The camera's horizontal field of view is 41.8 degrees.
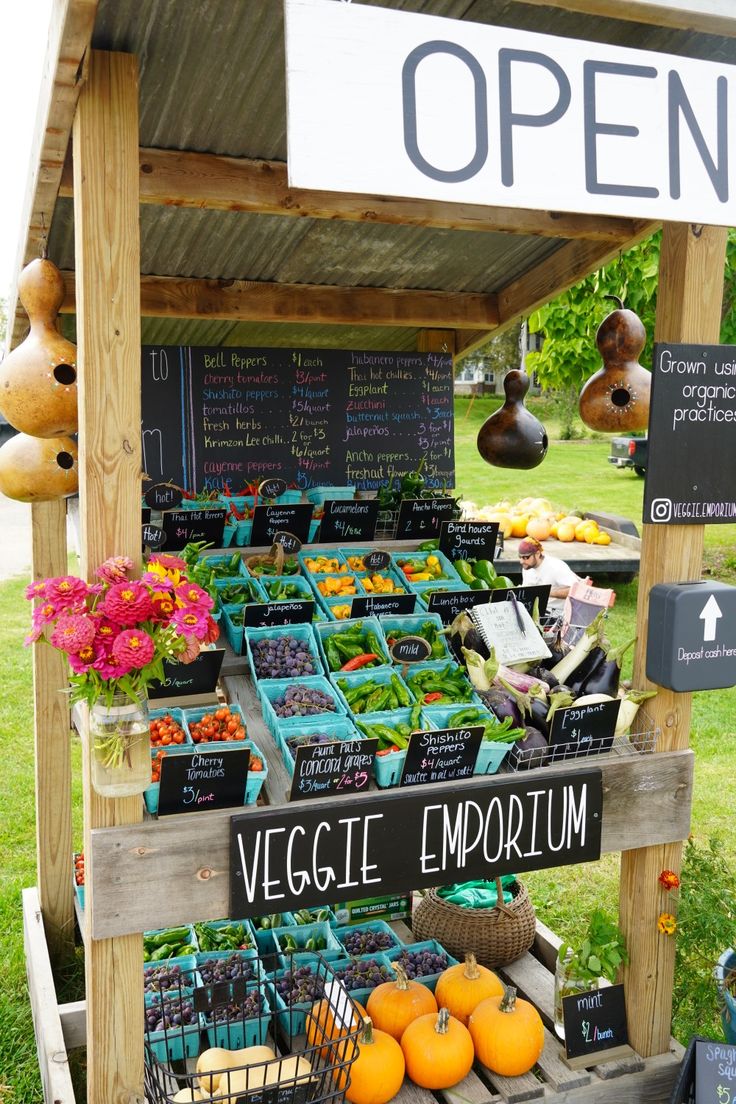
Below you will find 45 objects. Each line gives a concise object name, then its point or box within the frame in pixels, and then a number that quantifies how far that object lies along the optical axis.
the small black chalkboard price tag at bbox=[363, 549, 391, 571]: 3.88
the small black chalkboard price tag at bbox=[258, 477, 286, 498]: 4.28
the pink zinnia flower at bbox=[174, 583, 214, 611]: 2.25
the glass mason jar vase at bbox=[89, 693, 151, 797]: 2.25
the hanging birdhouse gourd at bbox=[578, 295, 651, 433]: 3.86
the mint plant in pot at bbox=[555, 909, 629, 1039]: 2.97
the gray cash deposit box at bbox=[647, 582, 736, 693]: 2.75
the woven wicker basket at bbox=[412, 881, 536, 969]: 3.49
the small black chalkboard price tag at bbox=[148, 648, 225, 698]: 3.08
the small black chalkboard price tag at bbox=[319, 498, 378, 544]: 4.10
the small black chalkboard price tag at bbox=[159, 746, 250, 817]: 2.45
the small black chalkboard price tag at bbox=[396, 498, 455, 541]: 4.23
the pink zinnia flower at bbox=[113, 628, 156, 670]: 2.14
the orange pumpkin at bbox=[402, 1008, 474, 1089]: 2.84
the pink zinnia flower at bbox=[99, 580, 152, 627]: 2.15
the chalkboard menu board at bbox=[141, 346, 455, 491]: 4.43
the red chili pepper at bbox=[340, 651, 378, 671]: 3.28
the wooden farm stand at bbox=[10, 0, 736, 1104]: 2.18
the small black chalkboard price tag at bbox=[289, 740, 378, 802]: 2.54
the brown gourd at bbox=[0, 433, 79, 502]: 2.90
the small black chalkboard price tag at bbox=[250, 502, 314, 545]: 4.01
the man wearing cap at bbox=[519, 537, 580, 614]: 7.16
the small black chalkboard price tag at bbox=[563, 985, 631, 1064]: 2.94
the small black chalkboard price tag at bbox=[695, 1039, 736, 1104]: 2.70
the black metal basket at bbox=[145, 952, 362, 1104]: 2.60
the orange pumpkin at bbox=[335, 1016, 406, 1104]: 2.77
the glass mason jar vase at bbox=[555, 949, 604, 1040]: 3.05
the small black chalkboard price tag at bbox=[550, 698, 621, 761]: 2.85
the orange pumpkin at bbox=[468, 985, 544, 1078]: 2.88
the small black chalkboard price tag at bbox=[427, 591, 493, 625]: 3.59
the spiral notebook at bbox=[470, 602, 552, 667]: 3.28
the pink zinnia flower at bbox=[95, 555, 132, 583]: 2.21
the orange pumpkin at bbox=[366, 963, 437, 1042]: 2.99
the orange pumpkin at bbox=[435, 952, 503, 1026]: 3.08
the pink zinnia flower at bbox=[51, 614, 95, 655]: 2.12
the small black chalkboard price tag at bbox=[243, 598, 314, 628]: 3.34
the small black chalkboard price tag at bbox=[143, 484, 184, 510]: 4.13
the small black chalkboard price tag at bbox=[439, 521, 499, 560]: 4.11
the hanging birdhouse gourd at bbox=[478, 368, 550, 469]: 4.38
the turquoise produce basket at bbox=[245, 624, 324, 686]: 3.26
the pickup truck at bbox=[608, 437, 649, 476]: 19.02
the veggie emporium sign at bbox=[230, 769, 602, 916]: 2.48
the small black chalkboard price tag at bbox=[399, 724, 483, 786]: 2.67
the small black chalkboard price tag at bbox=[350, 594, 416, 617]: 3.55
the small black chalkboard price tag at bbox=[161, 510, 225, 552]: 3.88
